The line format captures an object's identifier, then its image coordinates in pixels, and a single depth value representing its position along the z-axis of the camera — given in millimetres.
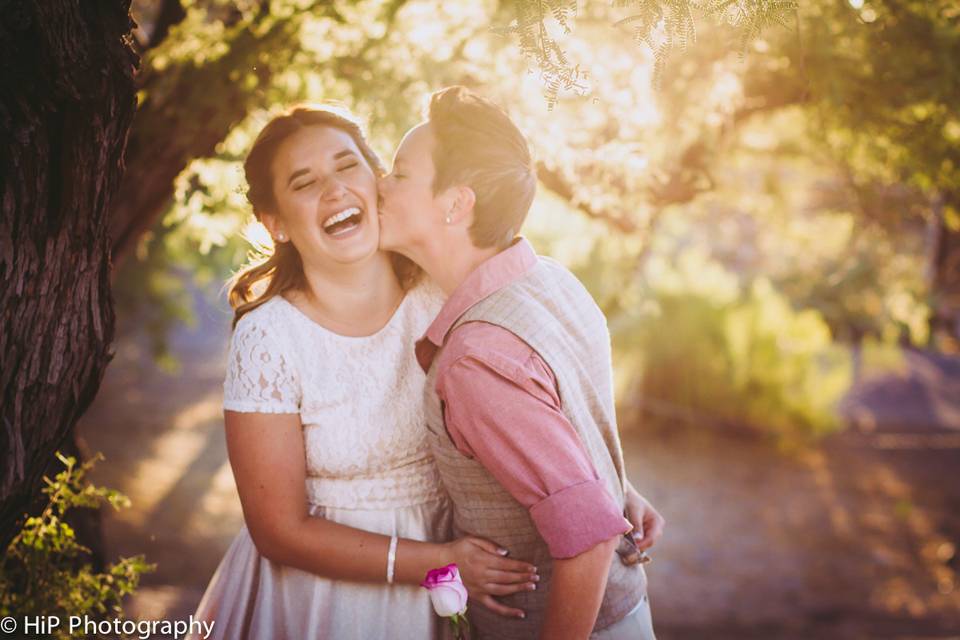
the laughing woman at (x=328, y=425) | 2309
